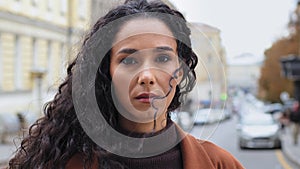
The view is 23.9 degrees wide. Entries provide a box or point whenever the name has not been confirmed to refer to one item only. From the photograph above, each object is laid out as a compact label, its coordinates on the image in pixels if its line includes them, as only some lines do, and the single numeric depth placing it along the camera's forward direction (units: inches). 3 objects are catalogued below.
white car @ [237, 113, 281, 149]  975.0
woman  66.7
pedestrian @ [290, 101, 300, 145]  1047.0
